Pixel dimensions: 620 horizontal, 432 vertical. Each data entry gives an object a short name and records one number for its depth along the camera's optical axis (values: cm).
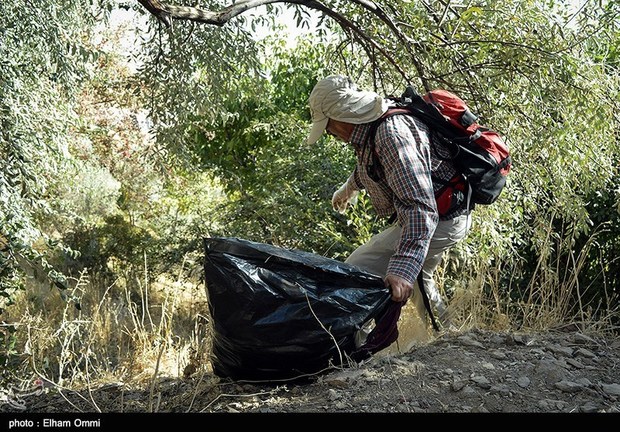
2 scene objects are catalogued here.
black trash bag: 324
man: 337
